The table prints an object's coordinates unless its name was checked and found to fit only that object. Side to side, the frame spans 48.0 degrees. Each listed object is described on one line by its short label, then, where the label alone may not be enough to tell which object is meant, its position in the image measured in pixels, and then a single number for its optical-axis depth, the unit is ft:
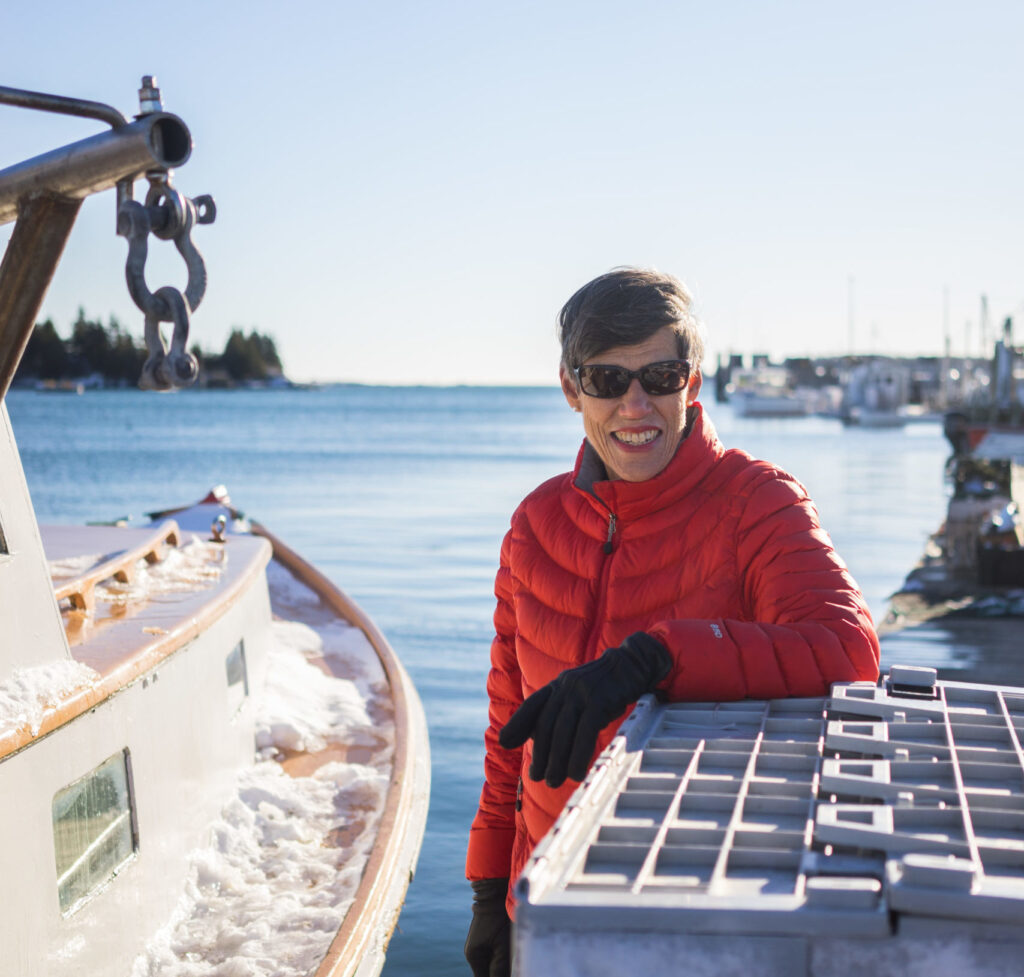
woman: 6.99
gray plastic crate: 4.35
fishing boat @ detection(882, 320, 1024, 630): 51.75
